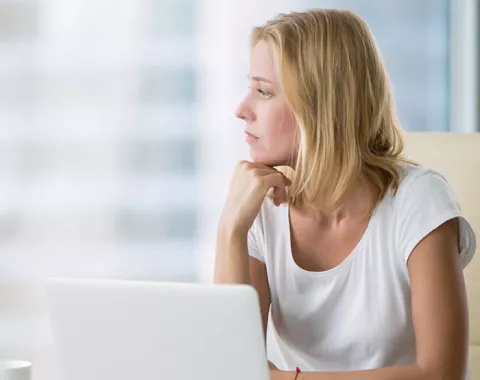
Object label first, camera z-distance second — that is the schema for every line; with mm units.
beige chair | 3717
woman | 3499
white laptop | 3029
